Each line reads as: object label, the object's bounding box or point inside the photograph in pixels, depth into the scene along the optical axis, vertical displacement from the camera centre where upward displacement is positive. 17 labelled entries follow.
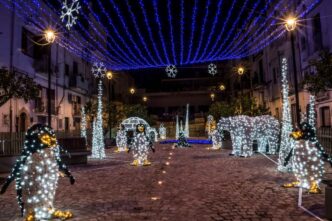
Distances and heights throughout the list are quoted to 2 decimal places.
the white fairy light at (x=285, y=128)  10.79 -0.05
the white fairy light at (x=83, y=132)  20.19 -0.12
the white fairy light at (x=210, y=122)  29.96 +0.56
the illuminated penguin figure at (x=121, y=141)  23.03 -0.82
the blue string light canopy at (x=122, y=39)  19.76 +8.00
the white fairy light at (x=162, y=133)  42.03 -0.55
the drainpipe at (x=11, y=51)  19.33 +4.80
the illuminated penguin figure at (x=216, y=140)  22.40 -0.85
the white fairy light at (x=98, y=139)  17.70 -0.50
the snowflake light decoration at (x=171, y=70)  21.66 +4.30
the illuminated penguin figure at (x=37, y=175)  5.89 -0.81
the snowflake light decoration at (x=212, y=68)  21.75 +4.02
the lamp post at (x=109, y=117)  28.28 +1.09
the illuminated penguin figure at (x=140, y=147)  14.02 -0.77
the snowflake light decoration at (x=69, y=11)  11.63 +4.28
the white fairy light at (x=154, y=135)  35.04 -0.69
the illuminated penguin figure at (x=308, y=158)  7.82 -0.77
